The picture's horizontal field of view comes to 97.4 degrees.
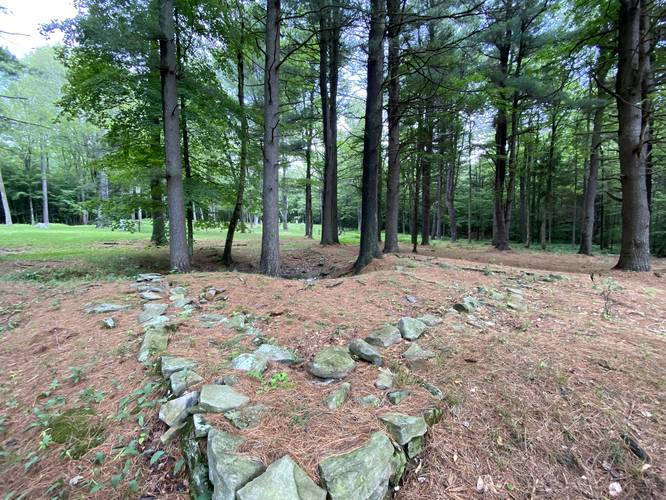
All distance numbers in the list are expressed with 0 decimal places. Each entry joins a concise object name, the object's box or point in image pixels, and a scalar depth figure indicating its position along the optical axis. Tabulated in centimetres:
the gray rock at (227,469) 133
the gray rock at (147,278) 496
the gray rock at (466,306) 348
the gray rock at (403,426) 165
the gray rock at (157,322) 305
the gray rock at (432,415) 180
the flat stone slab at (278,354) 245
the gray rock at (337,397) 190
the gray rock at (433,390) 198
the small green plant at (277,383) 206
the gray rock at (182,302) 376
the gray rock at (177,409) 180
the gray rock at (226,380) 208
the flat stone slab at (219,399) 180
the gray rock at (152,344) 252
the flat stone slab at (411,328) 282
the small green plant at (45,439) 179
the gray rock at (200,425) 164
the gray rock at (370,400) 191
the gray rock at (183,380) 200
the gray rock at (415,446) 164
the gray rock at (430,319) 311
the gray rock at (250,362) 228
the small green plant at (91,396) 211
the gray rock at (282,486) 128
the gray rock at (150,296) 399
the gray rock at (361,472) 136
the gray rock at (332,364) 224
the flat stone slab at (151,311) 329
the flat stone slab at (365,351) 242
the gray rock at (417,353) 246
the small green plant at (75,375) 235
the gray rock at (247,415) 170
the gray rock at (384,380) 209
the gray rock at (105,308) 356
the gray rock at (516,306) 358
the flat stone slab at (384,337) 269
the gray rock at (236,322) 313
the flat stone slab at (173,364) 221
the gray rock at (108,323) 313
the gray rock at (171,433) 173
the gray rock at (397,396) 194
